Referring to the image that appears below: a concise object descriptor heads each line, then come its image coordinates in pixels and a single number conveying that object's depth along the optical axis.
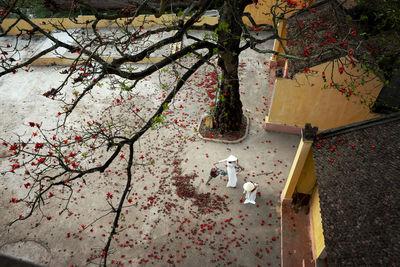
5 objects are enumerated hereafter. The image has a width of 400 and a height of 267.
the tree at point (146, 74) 7.25
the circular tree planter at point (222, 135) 12.29
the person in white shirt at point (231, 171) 10.19
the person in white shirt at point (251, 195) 9.82
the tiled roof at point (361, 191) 5.19
